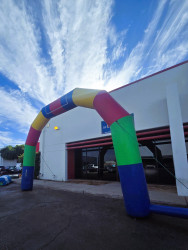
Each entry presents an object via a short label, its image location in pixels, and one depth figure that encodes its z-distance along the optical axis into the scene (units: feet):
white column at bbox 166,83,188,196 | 18.42
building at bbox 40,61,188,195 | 20.54
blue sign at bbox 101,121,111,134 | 30.08
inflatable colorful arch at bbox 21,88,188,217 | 11.34
